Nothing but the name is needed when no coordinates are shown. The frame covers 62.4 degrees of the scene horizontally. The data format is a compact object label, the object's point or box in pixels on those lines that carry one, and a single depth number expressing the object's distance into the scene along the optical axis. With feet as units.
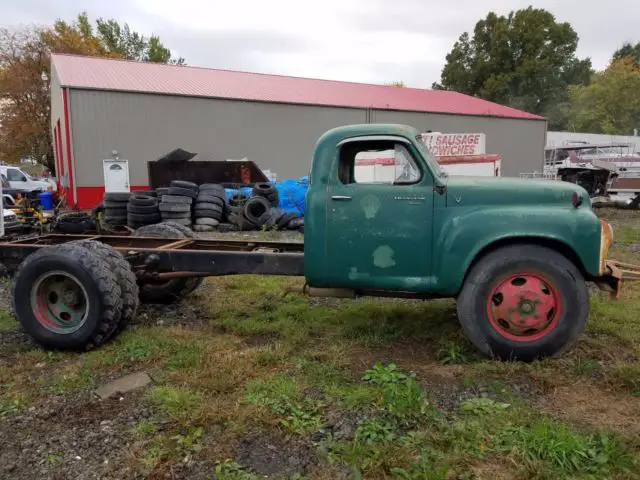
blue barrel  58.44
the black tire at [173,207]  42.63
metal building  63.62
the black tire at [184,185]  44.52
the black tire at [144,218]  42.37
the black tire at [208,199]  44.42
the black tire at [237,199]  47.06
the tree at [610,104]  180.75
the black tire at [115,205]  44.98
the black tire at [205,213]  44.01
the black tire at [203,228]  43.73
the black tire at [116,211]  44.96
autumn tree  113.29
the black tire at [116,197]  45.09
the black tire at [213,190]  45.27
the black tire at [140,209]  42.34
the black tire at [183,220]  42.75
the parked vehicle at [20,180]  78.89
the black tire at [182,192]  43.68
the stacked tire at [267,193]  46.21
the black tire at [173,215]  42.78
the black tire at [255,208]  43.78
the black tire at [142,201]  42.29
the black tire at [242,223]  43.78
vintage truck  13.85
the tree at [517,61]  190.08
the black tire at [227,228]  44.16
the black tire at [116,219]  44.70
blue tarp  47.74
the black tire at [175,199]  42.91
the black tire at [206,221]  43.93
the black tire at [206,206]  44.01
